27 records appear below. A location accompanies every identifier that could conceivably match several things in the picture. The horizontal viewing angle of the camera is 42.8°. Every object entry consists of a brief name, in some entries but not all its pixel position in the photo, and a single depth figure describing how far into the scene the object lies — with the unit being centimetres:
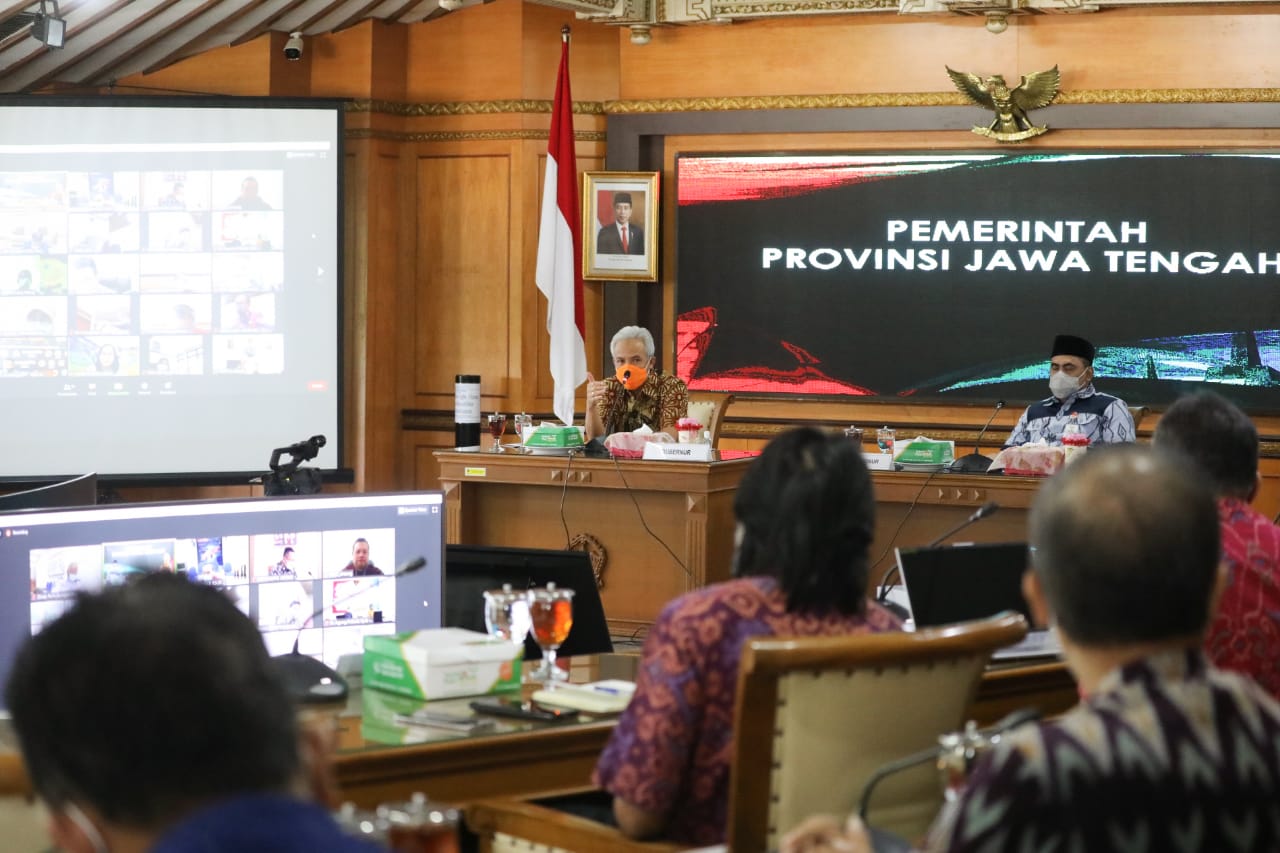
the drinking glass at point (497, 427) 671
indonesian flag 827
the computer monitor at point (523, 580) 336
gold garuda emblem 779
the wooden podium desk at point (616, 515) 641
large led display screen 765
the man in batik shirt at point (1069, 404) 667
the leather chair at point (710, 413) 710
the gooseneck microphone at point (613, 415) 710
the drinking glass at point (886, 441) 656
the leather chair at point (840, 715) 203
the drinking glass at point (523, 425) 685
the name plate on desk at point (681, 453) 640
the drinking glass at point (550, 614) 271
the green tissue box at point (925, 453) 642
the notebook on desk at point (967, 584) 297
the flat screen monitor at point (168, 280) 746
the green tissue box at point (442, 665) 264
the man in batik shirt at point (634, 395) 707
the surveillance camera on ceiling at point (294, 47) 843
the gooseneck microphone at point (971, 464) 634
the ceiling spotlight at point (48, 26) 685
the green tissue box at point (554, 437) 676
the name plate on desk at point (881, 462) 647
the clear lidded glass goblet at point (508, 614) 278
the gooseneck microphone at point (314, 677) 264
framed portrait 850
